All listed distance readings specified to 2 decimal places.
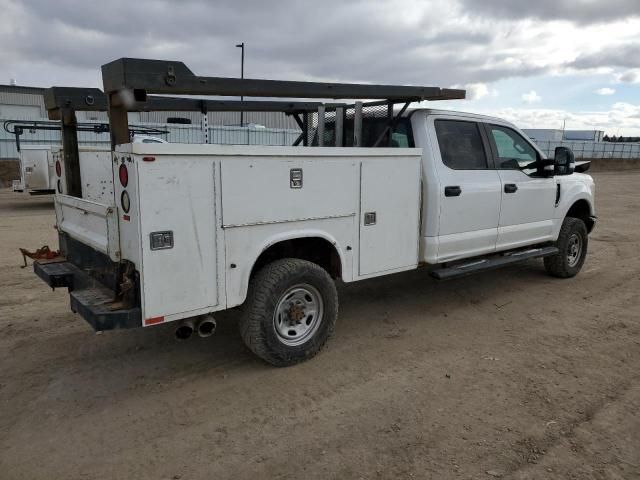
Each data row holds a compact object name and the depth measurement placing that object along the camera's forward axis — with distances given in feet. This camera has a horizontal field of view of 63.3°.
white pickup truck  11.27
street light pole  120.26
